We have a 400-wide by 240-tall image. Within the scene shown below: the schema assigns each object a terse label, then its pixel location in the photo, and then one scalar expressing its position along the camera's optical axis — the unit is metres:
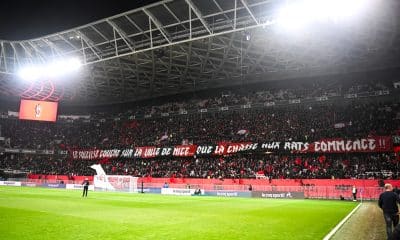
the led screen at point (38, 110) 52.66
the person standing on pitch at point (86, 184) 28.29
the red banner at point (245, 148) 37.94
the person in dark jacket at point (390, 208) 10.09
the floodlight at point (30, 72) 44.94
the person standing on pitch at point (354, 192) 32.65
